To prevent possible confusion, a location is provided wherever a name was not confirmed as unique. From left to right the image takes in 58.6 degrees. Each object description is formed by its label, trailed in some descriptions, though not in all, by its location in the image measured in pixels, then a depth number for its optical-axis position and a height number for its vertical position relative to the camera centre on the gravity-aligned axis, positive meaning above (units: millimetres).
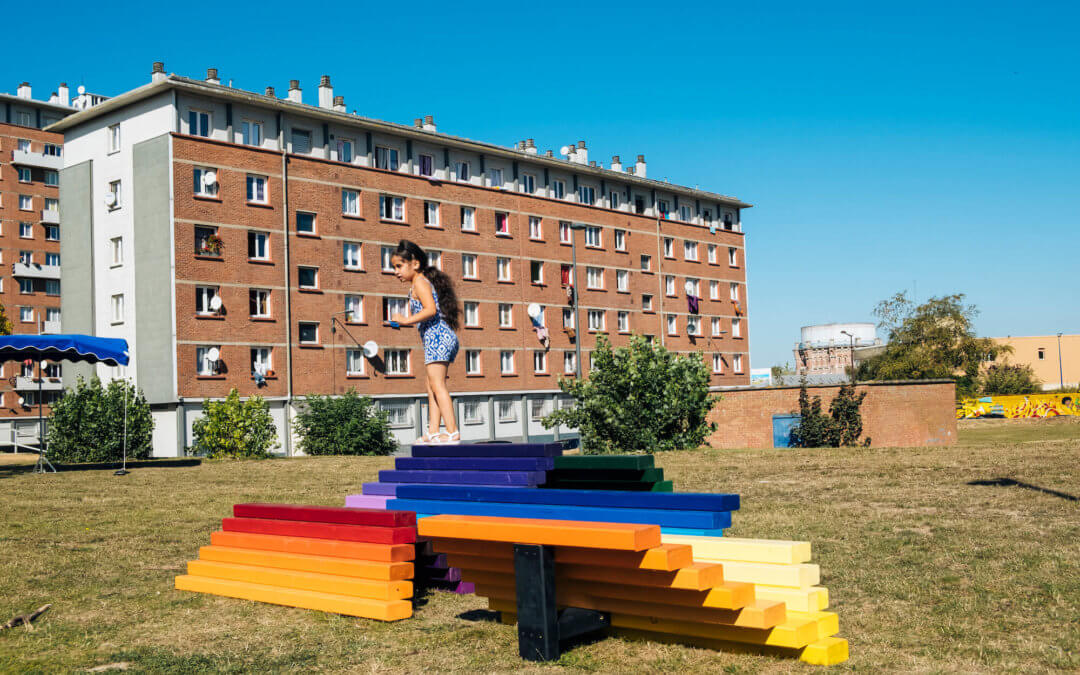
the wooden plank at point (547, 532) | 5215 -851
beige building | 125938 +2105
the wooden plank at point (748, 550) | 5508 -988
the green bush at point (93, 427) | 33281 -934
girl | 9094 +694
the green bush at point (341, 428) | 39656 -1441
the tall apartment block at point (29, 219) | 81000 +15716
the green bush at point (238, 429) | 35688 -1230
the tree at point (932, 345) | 78625 +2547
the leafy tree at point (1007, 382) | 91812 -819
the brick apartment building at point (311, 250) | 41594 +7270
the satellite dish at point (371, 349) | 47688 +2155
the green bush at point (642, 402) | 29125 -558
